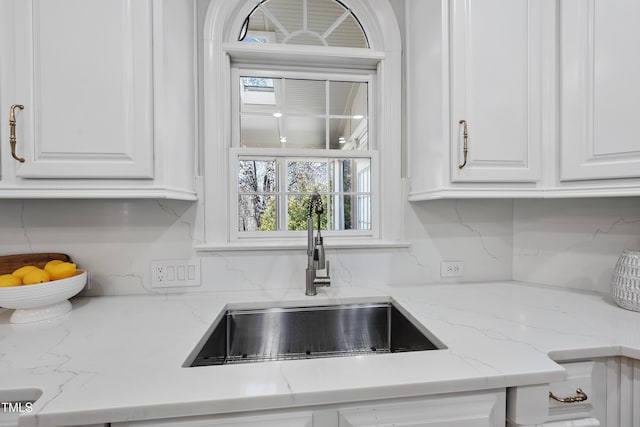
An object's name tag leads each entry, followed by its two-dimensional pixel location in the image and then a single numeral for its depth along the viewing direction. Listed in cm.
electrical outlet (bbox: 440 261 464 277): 148
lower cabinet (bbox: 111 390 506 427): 64
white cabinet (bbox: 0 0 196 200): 96
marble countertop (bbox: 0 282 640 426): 62
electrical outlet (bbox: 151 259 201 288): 131
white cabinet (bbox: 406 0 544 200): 115
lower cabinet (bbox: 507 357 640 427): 80
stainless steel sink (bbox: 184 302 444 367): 119
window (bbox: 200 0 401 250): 141
